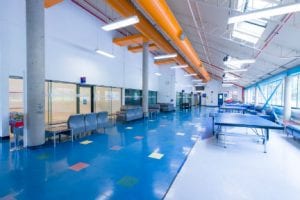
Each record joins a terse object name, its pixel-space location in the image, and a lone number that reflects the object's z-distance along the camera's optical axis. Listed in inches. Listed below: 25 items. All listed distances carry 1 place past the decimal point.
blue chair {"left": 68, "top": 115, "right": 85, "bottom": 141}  172.2
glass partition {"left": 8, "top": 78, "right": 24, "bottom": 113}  180.7
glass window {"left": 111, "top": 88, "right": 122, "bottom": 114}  346.7
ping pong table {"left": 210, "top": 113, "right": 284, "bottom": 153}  135.6
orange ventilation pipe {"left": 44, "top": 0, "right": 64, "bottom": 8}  188.4
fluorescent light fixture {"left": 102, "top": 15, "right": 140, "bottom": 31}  148.5
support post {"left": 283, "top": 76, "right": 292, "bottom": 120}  286.7
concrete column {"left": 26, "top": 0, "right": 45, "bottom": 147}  144.3
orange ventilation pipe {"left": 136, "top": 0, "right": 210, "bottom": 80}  124.8
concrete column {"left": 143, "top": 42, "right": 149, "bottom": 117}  345.0
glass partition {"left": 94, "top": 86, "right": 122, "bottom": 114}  306.8
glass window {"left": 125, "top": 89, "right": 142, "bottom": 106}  394.3
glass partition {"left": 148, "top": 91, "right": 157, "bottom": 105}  485.7
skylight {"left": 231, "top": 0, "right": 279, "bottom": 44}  151.5
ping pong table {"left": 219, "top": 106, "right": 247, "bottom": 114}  372.8
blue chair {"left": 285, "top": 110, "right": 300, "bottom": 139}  176.2
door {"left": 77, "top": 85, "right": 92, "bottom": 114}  266.1
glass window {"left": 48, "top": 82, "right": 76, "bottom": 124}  223.6
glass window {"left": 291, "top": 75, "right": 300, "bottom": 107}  316.5
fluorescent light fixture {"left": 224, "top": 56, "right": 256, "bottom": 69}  208.8
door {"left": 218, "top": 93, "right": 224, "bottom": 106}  847.3
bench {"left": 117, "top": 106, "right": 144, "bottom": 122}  284.2
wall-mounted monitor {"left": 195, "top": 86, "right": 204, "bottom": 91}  890.7
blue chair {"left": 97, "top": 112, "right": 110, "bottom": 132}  211.7
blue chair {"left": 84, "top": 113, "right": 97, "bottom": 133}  191.6
